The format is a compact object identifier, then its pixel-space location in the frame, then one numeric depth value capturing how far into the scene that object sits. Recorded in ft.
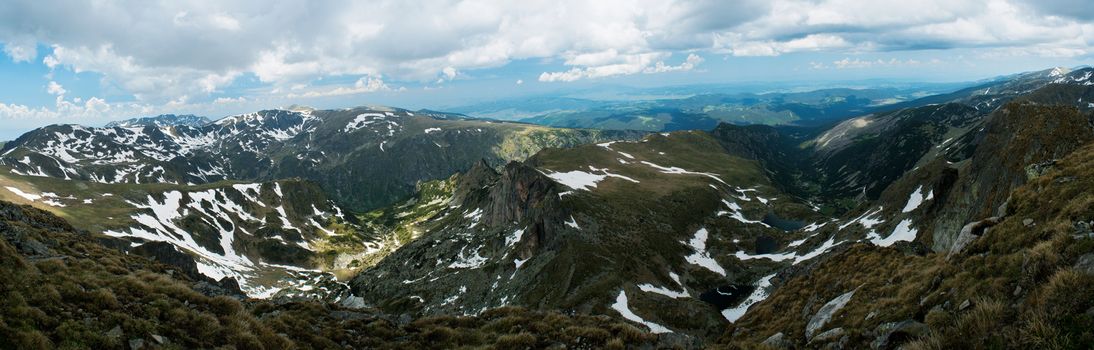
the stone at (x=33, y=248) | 89.31
